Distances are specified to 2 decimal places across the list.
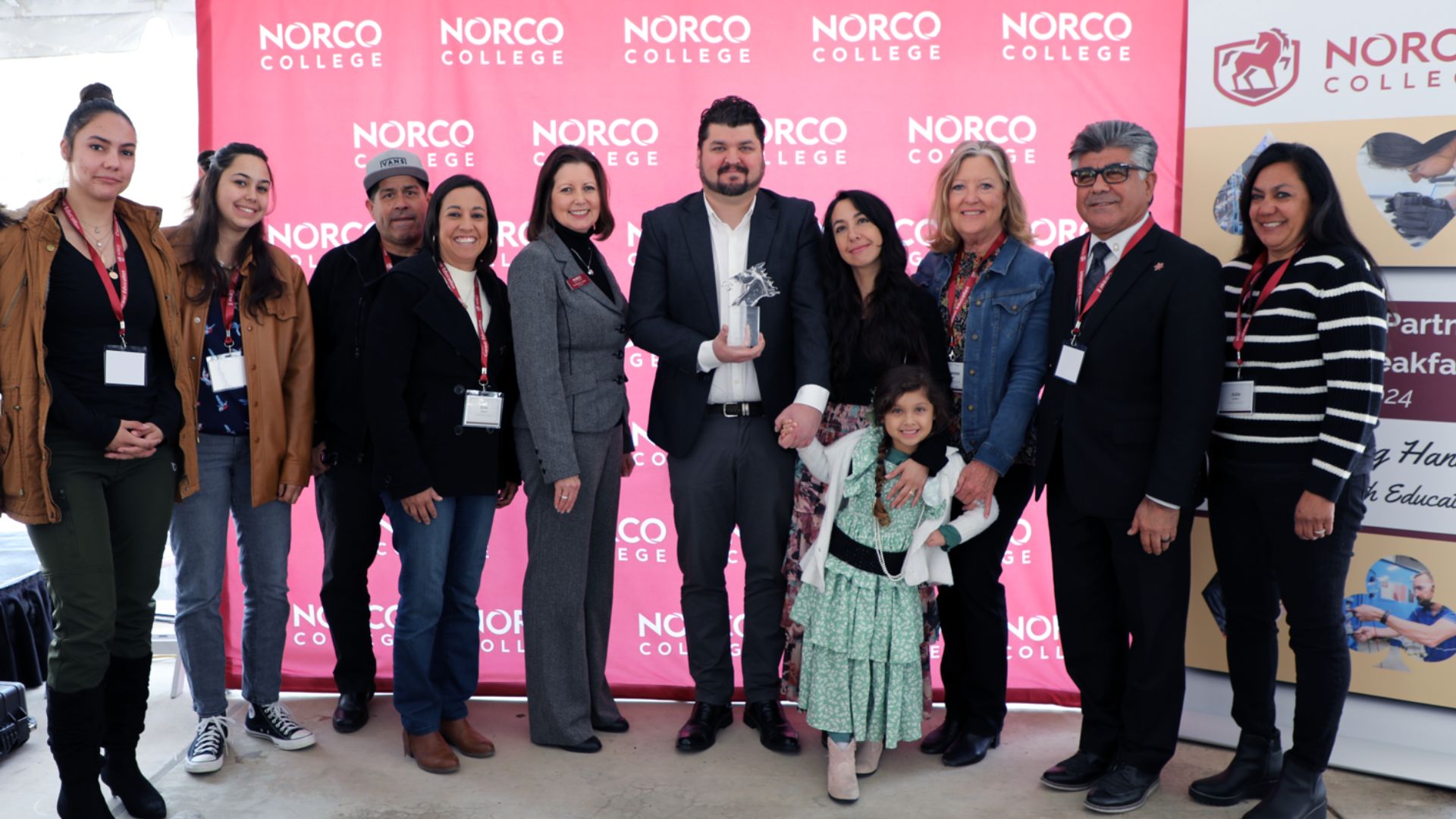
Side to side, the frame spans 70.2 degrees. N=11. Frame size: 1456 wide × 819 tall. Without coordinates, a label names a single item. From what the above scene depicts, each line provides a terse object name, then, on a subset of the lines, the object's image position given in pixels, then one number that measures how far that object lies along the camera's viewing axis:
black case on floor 2.96
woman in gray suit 2.80
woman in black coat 2.72
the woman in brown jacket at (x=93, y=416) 2.27
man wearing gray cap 2.99
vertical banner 2.80
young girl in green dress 2.69
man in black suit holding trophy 2.83
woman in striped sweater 2.35
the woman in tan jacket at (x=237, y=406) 2.75
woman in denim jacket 2.71
